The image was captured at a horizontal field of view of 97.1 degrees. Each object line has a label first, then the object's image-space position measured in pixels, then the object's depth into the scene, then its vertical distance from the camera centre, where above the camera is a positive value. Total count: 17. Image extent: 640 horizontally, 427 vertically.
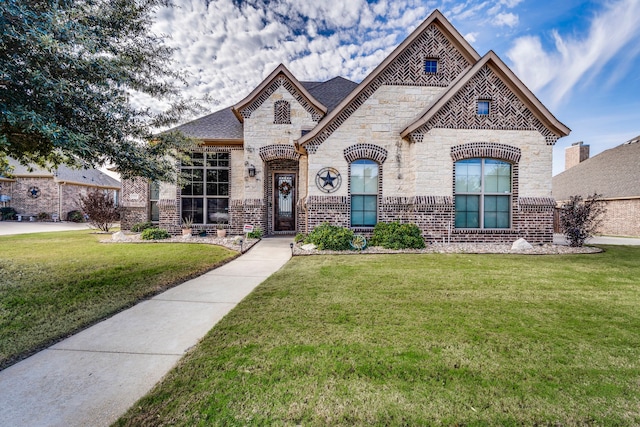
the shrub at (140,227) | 12.88 -0.87
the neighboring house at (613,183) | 16.45 +2.00
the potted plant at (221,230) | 12.12 -0.92
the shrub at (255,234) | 11.49 -1.02
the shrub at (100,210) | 13.99 -0.13
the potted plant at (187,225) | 12.03 -0.73
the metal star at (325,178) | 9.95 +1.12
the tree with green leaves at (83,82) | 3.88 +2.02
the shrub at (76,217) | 23.00 -0.79
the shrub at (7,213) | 23.12 -0.53
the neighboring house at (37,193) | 23.88 +1.21
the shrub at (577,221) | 9.64 -0.29
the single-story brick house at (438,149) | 9.60 +2.14
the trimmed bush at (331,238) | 8.90 -0.90
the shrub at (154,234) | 11.42 -1.06
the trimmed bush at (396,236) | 9.00 -0.83
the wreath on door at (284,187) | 13.29 +1.05
